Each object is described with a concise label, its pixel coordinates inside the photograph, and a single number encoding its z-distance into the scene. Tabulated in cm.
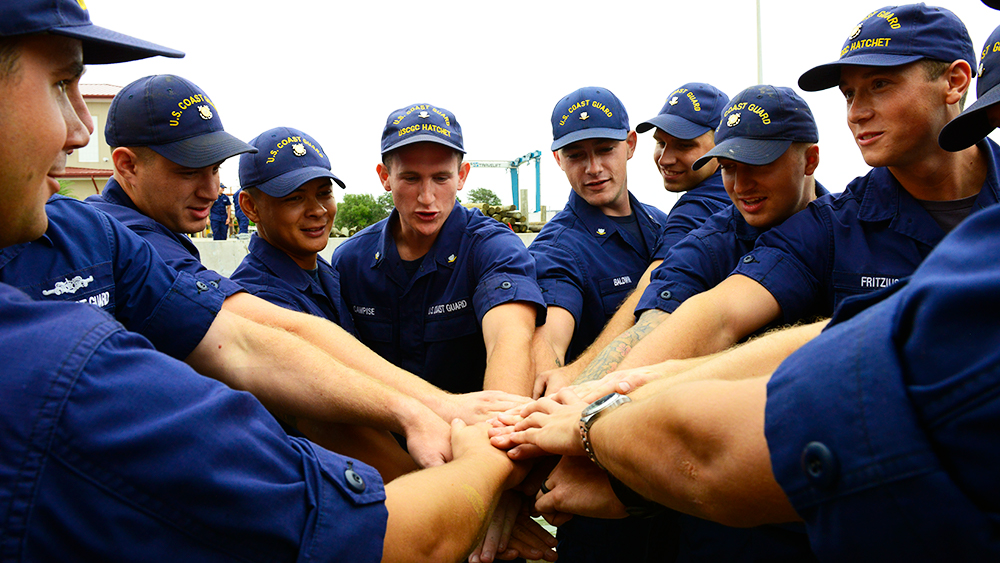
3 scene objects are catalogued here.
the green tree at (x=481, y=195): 4864
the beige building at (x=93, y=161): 2469
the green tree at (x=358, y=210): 4397
